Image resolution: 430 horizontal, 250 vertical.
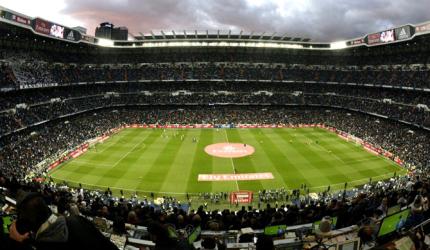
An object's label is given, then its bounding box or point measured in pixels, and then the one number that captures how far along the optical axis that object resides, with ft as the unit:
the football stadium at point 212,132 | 40.81
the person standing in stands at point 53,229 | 8.95
